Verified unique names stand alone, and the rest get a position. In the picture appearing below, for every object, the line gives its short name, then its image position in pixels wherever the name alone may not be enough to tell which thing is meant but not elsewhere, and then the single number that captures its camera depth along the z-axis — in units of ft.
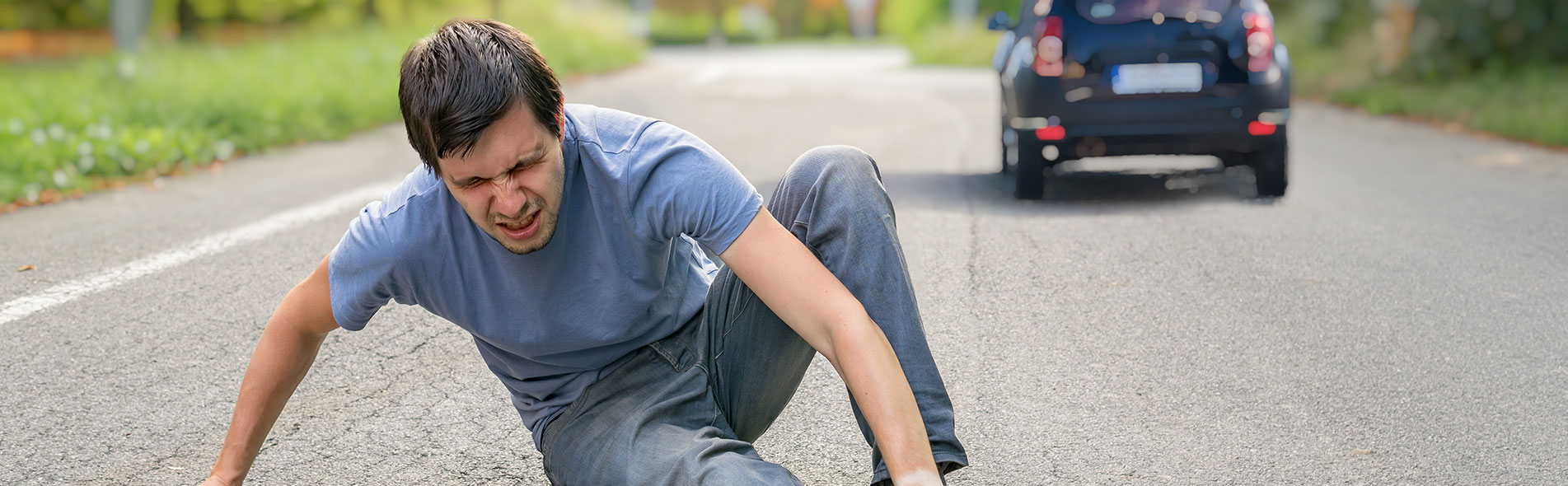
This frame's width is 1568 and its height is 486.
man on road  7.86
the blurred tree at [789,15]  191.11
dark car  25.86
